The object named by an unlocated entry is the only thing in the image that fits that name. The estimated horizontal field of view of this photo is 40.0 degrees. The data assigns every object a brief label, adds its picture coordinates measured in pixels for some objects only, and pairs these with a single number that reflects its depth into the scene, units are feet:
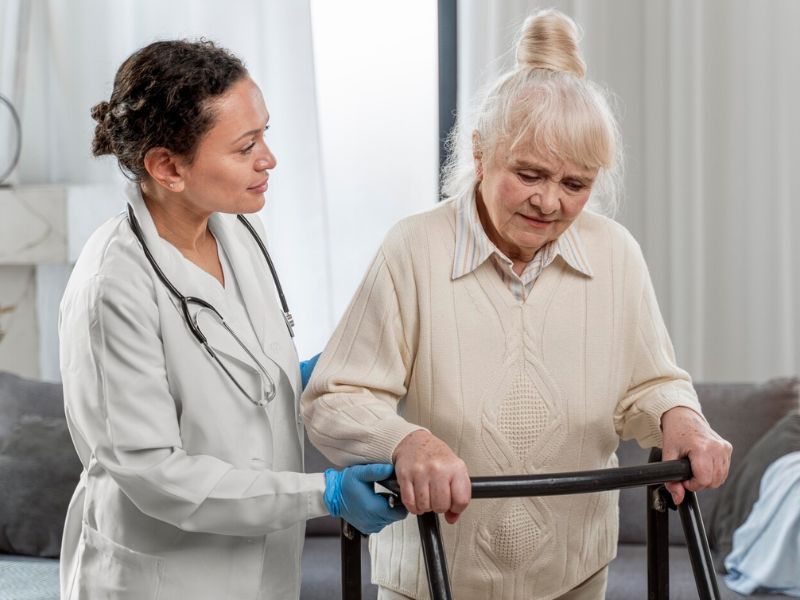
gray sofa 10.14
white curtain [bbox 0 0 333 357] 12.91
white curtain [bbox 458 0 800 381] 12.74
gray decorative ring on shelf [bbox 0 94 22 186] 13.03
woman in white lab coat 4.98
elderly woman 5.13
